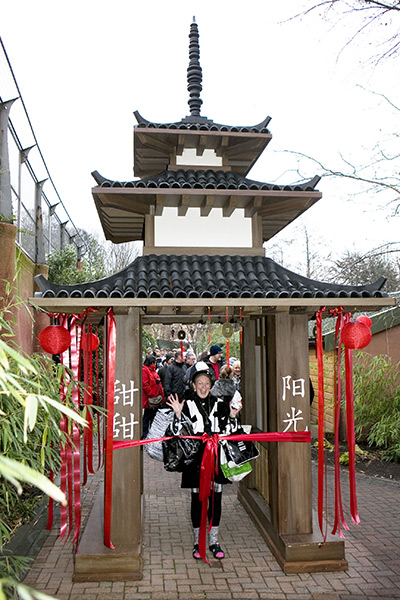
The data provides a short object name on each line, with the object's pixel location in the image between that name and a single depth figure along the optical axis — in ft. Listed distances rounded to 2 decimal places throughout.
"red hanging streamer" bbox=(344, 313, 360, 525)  14.82
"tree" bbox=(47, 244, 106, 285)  39.50
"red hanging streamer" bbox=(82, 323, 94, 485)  17.79
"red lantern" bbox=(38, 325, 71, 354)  14.25
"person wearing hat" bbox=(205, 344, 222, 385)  27.27
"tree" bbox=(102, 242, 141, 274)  80.38
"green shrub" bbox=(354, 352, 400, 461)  27.02
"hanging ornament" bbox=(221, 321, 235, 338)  16.19
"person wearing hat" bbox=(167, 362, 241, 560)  15.24
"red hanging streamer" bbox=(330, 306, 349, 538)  14.70
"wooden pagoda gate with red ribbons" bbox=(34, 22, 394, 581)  13.85
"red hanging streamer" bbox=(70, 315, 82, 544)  14.32
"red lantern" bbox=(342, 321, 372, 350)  14.61
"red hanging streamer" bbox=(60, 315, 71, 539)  13.97
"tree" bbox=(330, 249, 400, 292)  54.03
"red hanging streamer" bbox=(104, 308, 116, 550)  13.82
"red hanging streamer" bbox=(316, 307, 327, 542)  14.43
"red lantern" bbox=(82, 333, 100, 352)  18.20
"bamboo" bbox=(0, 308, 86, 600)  3.56
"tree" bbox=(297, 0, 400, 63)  16.12
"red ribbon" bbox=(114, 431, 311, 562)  14.76
